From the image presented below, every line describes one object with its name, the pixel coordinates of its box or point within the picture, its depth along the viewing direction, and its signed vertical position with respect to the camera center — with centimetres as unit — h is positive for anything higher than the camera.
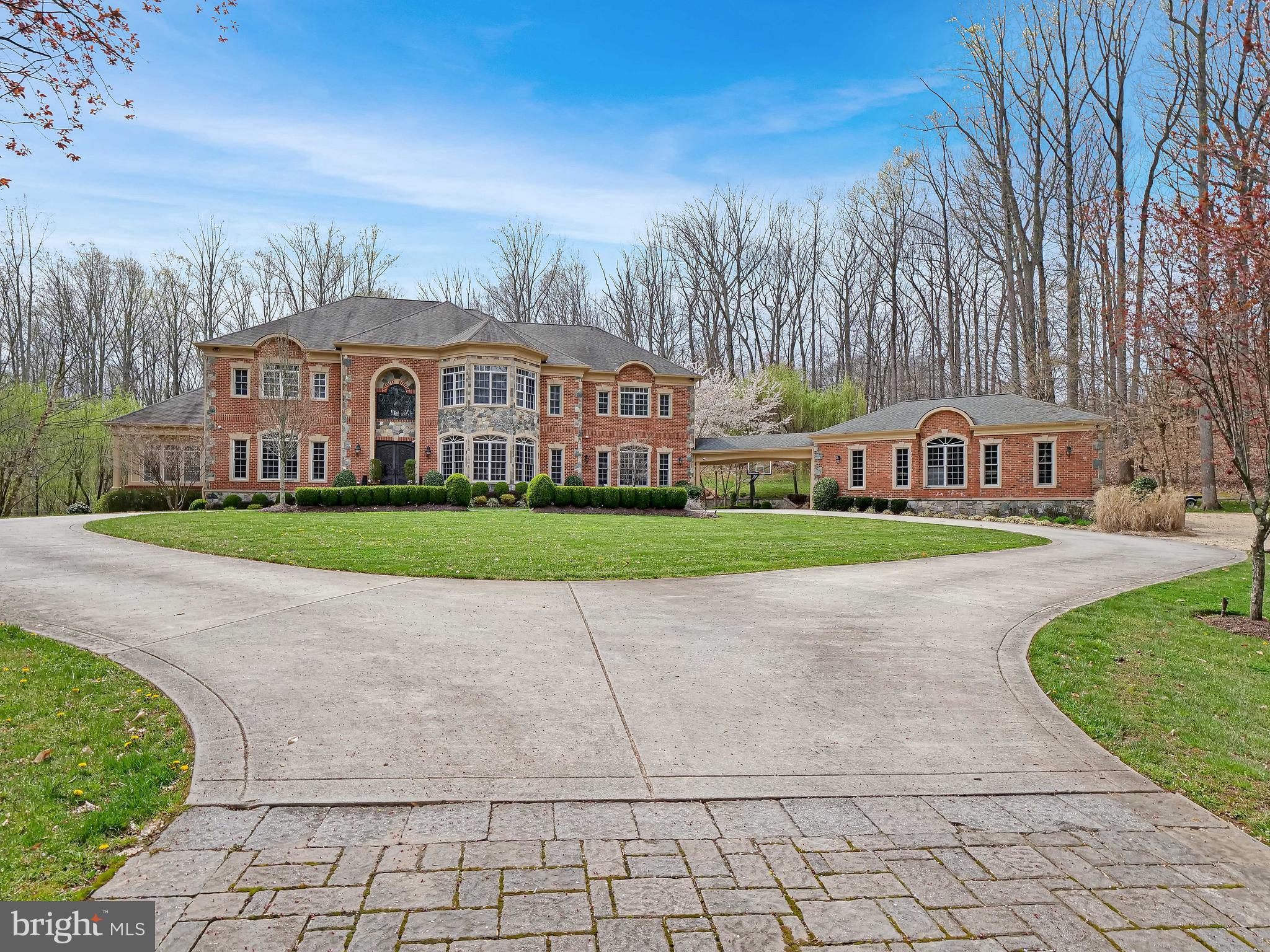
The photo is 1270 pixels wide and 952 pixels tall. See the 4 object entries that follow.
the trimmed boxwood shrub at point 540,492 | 2231 -48
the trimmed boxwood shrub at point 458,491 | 2241 -45
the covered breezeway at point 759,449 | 3247 +135
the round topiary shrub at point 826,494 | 2983 -71
